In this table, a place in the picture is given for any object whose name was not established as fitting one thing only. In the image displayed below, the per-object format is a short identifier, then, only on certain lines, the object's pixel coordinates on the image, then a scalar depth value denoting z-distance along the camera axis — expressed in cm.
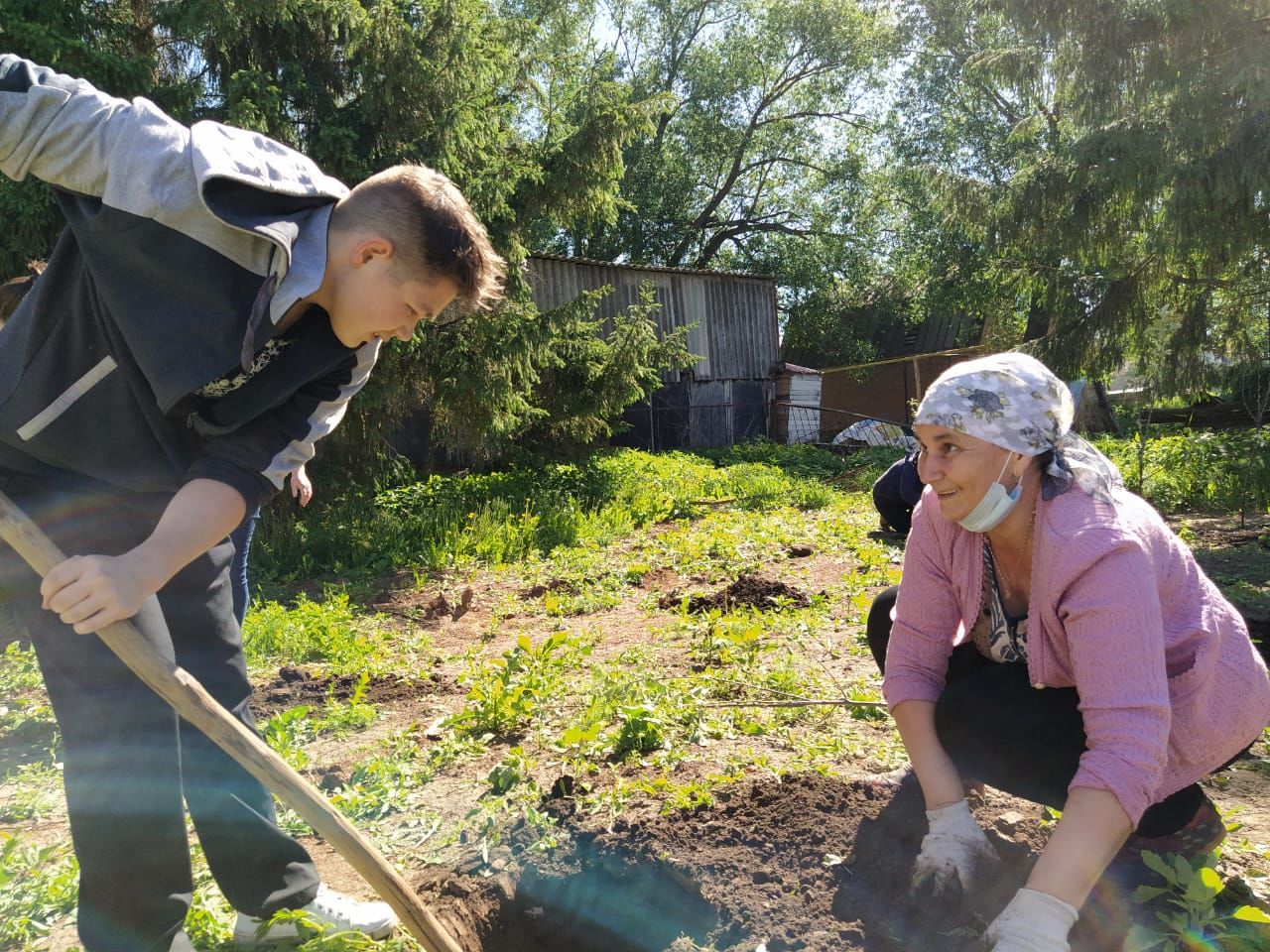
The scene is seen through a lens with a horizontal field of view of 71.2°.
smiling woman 158
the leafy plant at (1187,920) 174
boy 150
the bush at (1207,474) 688
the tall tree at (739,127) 2395
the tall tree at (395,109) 566
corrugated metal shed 1512
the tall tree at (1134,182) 598
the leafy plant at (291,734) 281
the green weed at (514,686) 311
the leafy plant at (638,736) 283
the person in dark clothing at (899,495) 604
